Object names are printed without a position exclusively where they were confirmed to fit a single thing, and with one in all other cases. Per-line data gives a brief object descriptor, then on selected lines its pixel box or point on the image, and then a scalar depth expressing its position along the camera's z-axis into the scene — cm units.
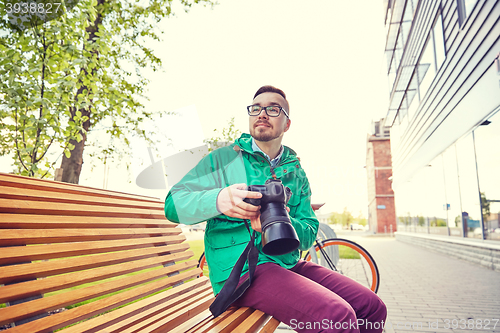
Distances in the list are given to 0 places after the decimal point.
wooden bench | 130
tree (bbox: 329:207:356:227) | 6606
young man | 142
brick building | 3644
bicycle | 358
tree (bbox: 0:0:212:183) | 346
